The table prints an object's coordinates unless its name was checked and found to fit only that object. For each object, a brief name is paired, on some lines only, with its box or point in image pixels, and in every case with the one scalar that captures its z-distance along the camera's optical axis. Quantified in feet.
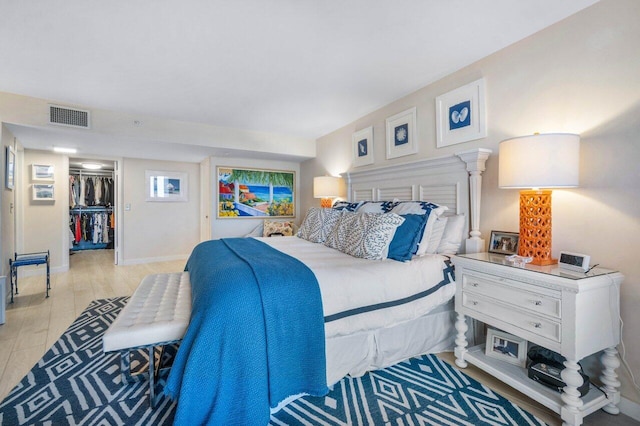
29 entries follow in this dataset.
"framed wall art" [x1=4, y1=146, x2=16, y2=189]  10.51
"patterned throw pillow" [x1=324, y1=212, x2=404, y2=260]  7.05
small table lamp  13.20
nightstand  4.62
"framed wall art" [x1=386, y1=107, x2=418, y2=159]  9.77
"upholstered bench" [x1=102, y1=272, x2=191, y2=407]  4.69
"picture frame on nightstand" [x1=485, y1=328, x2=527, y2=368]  6.04
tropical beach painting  16.26
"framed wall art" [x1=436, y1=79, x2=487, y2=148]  7.70
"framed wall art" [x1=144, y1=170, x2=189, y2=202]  18.20
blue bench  11.05
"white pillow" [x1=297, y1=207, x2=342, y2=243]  9.70
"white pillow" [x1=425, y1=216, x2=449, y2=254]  7.80
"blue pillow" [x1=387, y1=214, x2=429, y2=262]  7.03
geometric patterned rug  4.97
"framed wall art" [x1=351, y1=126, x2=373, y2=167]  11.87
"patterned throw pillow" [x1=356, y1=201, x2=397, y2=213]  9.02
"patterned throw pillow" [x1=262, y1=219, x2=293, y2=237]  16.16
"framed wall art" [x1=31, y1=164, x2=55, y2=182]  14.89
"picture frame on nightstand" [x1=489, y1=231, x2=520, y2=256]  6.67
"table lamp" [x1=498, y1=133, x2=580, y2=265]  5.28
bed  4.23
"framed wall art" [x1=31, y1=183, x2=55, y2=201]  14.92
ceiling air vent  10.36
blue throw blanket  4.10
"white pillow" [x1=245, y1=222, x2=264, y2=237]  16.50
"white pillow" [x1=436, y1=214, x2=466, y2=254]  7.80
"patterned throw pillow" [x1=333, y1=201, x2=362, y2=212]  10.36
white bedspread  5.53
